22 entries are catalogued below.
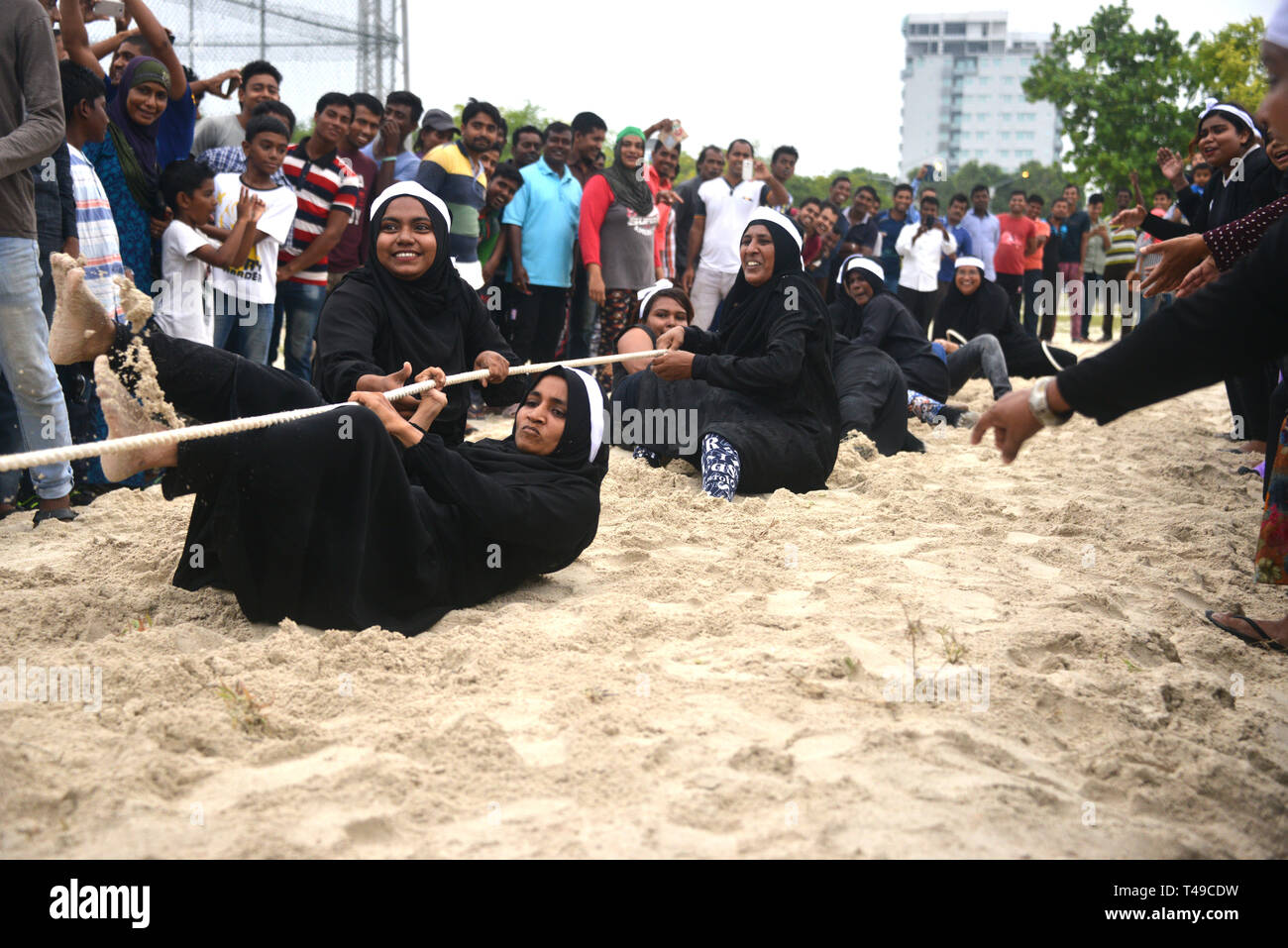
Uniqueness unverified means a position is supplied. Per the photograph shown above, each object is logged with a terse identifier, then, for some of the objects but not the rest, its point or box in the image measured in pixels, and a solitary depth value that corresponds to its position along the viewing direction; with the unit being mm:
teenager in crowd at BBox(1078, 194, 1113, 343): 14531
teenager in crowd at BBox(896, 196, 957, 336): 10469
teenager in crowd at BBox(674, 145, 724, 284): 8858
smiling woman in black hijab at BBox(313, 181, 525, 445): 3844
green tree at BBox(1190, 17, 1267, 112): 17531
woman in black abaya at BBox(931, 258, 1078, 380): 8469
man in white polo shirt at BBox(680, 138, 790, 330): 8430
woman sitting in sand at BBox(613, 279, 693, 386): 6089
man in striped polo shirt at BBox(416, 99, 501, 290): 6547
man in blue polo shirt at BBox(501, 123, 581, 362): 7262
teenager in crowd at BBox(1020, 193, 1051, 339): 13688
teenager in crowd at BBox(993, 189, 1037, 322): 13023
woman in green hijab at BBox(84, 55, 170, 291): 4855
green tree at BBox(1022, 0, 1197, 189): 19234
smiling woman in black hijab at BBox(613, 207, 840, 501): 5078
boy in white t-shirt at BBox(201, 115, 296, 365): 5359
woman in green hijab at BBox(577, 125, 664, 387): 7375
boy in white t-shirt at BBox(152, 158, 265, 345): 4941
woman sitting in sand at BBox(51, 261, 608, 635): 2771
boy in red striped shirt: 6012
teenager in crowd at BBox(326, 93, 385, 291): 6527
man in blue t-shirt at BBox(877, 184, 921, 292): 11023
